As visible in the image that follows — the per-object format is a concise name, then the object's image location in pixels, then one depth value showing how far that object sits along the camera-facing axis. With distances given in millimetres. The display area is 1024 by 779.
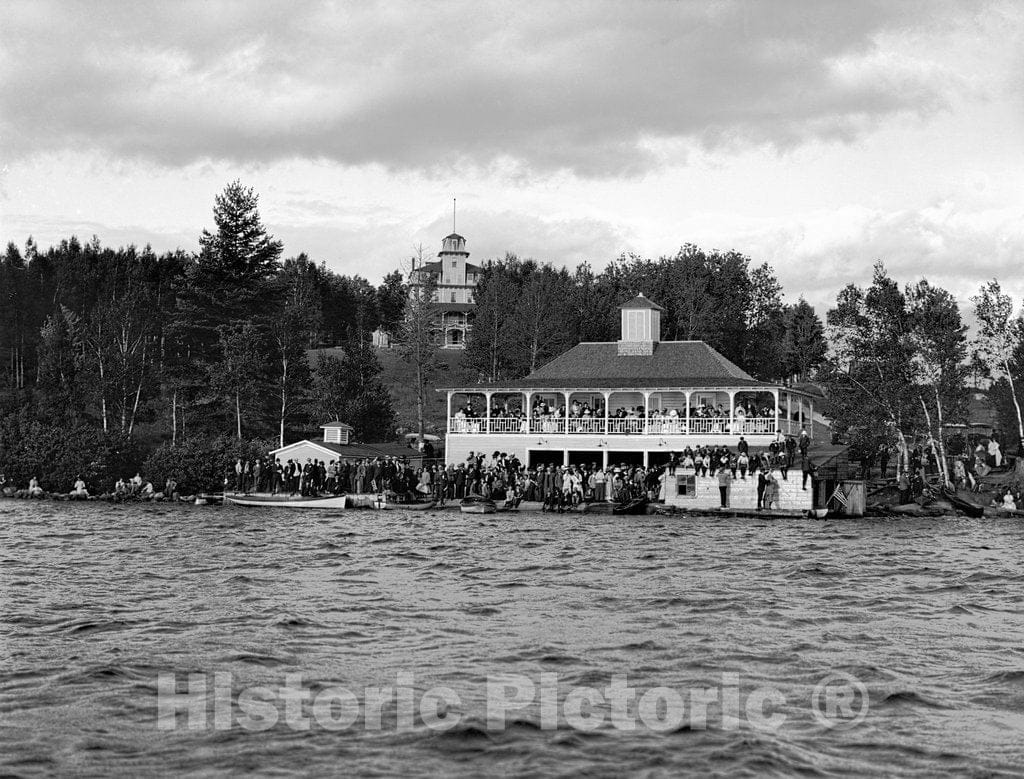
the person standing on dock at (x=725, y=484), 42594
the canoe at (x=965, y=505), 42562
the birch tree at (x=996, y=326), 49438
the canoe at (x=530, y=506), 44688
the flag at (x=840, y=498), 42688
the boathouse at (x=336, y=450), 52594
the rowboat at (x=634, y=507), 42906
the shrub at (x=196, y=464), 53312
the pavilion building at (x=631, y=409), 48562
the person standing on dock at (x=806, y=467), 42500
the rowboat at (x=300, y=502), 46531
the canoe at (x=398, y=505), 45656
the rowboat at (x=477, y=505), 44094
